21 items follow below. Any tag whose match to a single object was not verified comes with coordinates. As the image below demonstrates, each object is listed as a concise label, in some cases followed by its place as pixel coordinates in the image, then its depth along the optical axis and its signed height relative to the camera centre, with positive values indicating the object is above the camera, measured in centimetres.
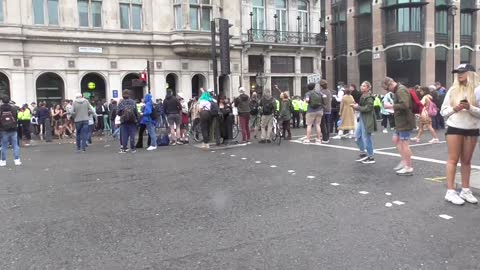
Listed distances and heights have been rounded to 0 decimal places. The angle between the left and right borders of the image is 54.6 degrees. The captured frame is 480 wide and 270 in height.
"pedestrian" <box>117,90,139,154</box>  1233 -39
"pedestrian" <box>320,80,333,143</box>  1352 -41
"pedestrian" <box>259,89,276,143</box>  1373 -39
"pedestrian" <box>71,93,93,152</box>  1306 -31
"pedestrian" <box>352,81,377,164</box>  920 -44
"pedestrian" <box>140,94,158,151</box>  1336 -42
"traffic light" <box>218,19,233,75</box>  1337 +161
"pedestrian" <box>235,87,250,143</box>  1419 -32
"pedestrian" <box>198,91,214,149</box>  1293 -32
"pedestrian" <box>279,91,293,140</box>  1428 -39
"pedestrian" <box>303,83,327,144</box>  1309 -26
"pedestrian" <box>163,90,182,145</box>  1438 -23
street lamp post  3183 +615
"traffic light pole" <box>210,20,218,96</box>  1328 +154
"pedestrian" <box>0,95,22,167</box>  1041 -42
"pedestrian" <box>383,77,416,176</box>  780 -40
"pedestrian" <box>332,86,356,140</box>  1366 -54
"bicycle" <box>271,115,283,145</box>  1370 -90
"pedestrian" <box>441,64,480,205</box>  570 -32
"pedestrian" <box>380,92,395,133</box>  1707 -78
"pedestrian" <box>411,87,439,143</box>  1298 -56
